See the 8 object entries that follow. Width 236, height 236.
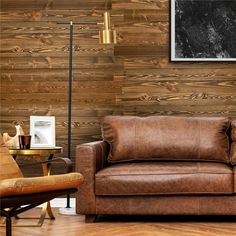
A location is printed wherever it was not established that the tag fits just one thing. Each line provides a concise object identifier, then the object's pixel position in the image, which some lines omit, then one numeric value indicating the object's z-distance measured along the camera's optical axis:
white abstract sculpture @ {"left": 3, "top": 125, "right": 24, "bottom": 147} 5.29
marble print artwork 5.86
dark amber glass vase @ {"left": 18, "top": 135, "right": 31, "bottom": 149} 5.16
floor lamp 5.45
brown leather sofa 4.86
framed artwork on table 5.47
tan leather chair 3.72
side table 5.06
